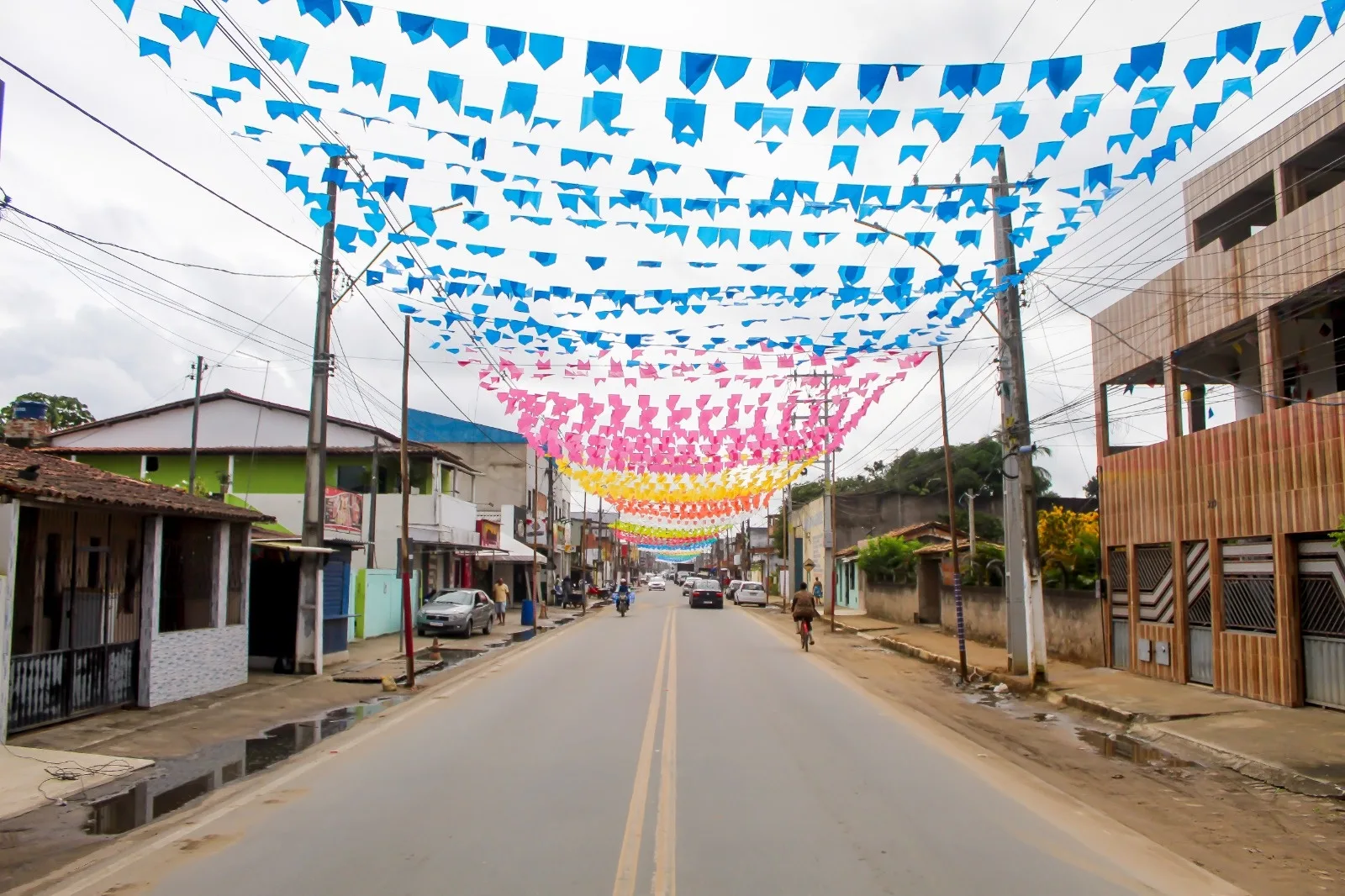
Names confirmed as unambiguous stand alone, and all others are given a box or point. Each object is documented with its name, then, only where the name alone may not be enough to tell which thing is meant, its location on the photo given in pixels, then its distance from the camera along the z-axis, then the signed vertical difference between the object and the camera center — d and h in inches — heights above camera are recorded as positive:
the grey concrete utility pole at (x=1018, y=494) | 703.1 +39.2
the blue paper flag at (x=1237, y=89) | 338.3 +152.1
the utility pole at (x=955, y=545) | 759.7 +5.3
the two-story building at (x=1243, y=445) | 541.6 +63.9
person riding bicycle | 1039.0 -56.9
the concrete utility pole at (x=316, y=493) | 733.0 +43.6
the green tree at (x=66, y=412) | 1894.7 +270.1
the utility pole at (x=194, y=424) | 1165.2 +159.2
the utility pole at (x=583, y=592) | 2103.7 -84.6
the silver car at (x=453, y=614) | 1130.7 -68.2
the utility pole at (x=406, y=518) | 739.4 +27.1
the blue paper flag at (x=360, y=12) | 297.8 +156.9
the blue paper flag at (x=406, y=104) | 348.2 +153.5
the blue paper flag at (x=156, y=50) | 315.3 +155.0
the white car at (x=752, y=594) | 2529.5 -104.6
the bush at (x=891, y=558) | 1561.3 -10.3
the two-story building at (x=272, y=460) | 1395.2 +131.1
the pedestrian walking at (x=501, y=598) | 1491.1 -66.5
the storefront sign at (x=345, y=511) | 1034.1 +44.1
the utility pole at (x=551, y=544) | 2033.8 +18.8
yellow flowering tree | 895.7 +2.4
